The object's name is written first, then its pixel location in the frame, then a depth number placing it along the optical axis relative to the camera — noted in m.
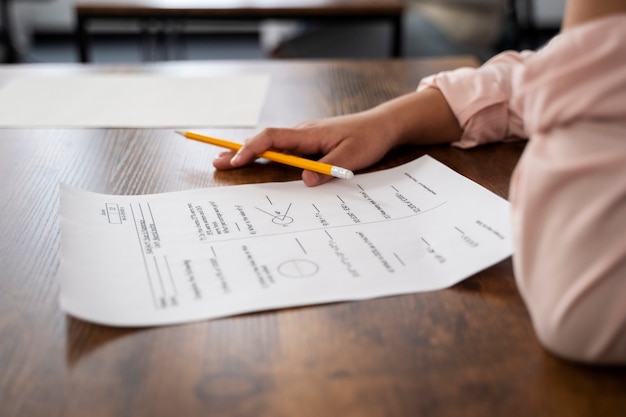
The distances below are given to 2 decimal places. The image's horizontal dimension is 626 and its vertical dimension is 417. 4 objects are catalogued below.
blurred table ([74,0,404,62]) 1.79
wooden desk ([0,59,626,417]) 0.39
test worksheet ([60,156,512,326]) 0.49
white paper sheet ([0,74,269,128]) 0.93
